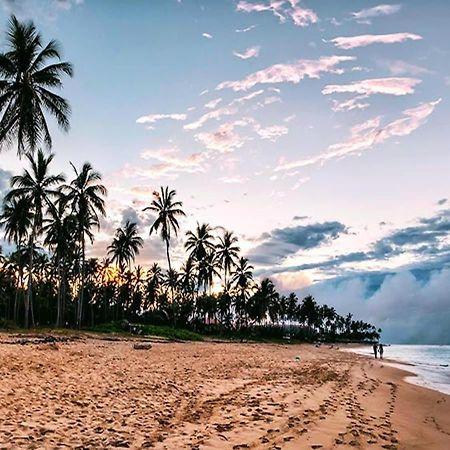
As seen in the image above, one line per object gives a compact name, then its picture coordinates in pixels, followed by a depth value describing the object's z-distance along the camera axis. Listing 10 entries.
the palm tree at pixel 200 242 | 65.75
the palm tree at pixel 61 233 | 49.22
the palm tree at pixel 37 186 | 40.81
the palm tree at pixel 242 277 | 75.31
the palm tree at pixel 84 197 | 45.69
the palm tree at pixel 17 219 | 47.50
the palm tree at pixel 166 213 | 54.75
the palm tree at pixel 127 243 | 62.81
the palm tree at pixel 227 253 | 70.75
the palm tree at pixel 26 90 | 25.89
